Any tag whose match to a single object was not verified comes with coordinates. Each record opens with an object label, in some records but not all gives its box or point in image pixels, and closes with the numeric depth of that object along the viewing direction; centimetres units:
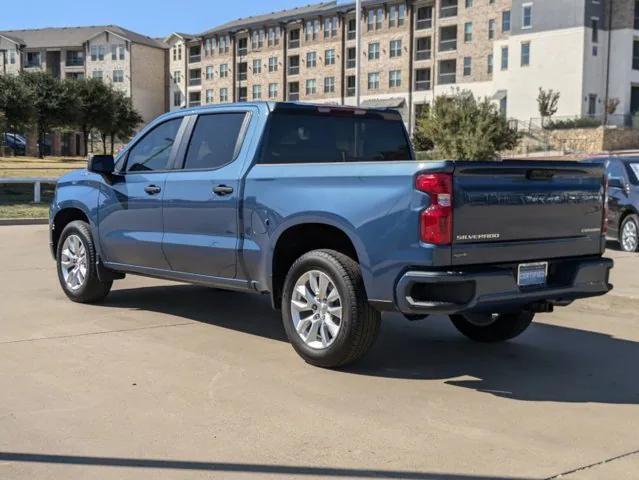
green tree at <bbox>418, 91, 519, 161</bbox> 3844
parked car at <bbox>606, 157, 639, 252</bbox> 1450
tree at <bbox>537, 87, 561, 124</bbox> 5384
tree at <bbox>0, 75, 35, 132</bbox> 4329
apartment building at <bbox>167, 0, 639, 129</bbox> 5569
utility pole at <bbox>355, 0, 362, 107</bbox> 3024
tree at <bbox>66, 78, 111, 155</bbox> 6594
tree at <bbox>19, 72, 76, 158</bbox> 5631
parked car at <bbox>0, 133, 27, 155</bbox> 6958
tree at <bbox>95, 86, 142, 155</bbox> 6856
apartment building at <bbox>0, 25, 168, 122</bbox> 9494
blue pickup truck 534
